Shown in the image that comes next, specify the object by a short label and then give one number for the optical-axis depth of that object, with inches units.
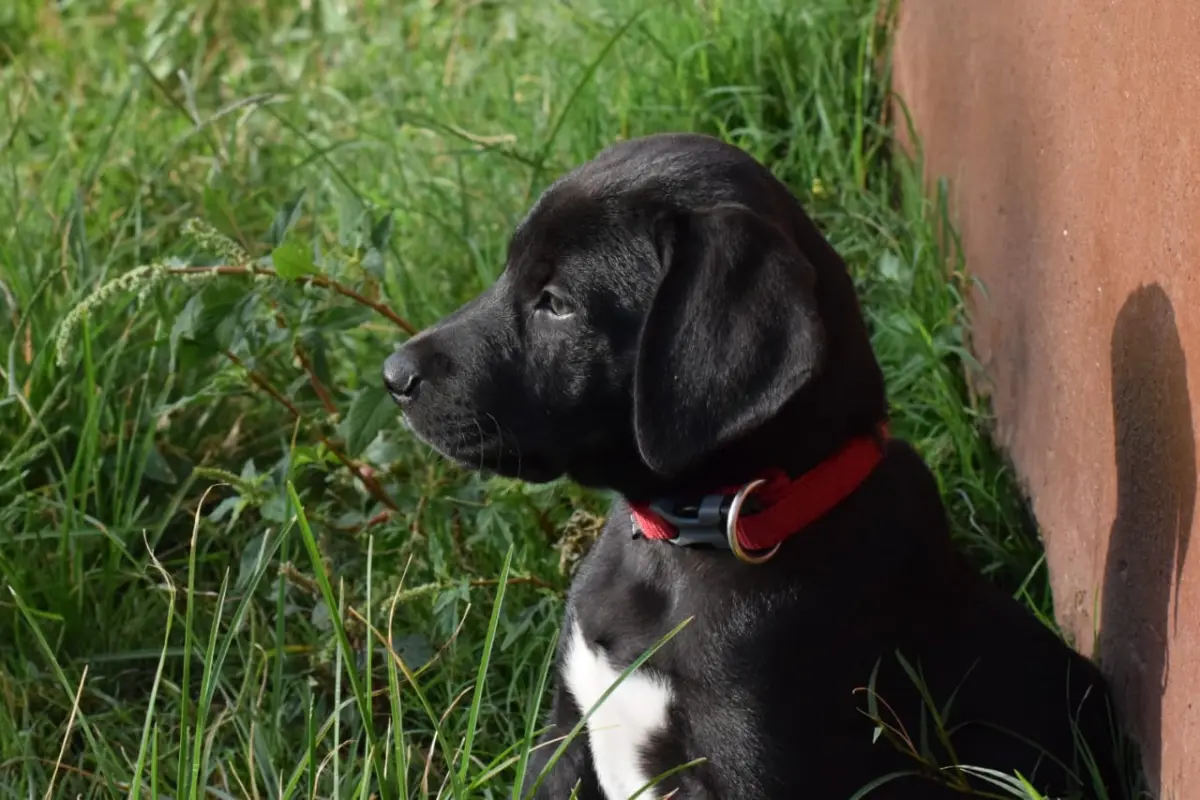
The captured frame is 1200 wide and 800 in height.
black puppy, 155.5
